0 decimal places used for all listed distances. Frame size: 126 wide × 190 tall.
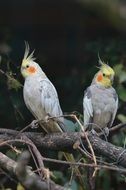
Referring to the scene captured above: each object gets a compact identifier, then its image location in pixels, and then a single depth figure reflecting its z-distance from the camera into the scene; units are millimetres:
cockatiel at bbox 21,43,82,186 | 6020
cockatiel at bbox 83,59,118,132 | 6137
